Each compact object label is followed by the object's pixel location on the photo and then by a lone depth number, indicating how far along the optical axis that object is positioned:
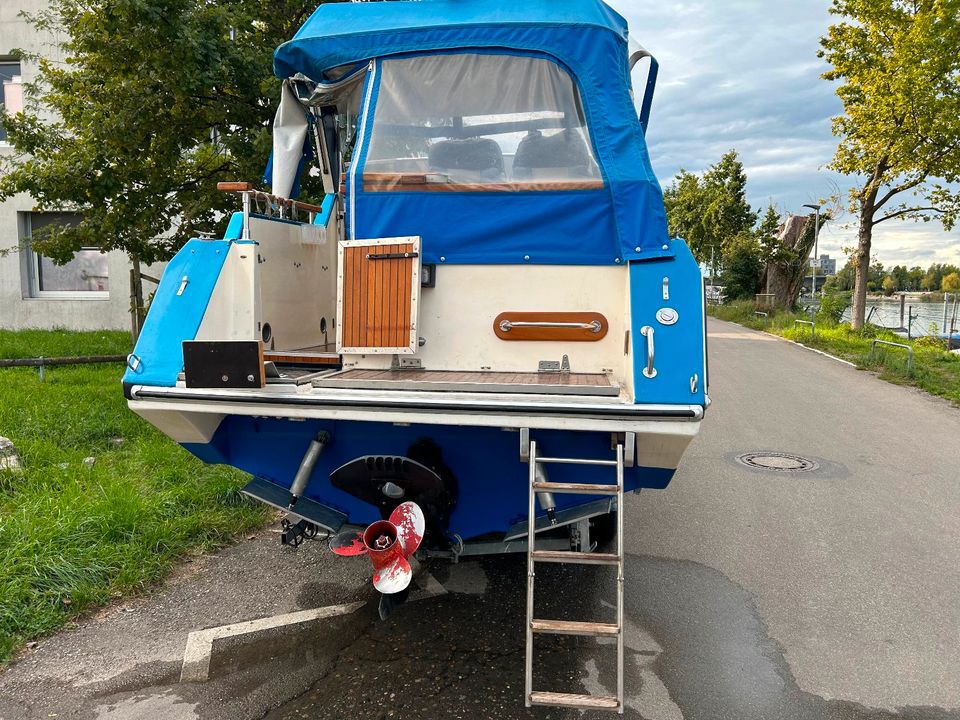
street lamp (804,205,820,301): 18.97
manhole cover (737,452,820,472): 7.05
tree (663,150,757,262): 32.75
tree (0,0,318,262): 6.93
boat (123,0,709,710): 3.23
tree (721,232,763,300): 29.11
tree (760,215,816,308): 26.22
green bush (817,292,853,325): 21.19
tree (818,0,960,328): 12.62
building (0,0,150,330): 14.27
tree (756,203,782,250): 28.19
